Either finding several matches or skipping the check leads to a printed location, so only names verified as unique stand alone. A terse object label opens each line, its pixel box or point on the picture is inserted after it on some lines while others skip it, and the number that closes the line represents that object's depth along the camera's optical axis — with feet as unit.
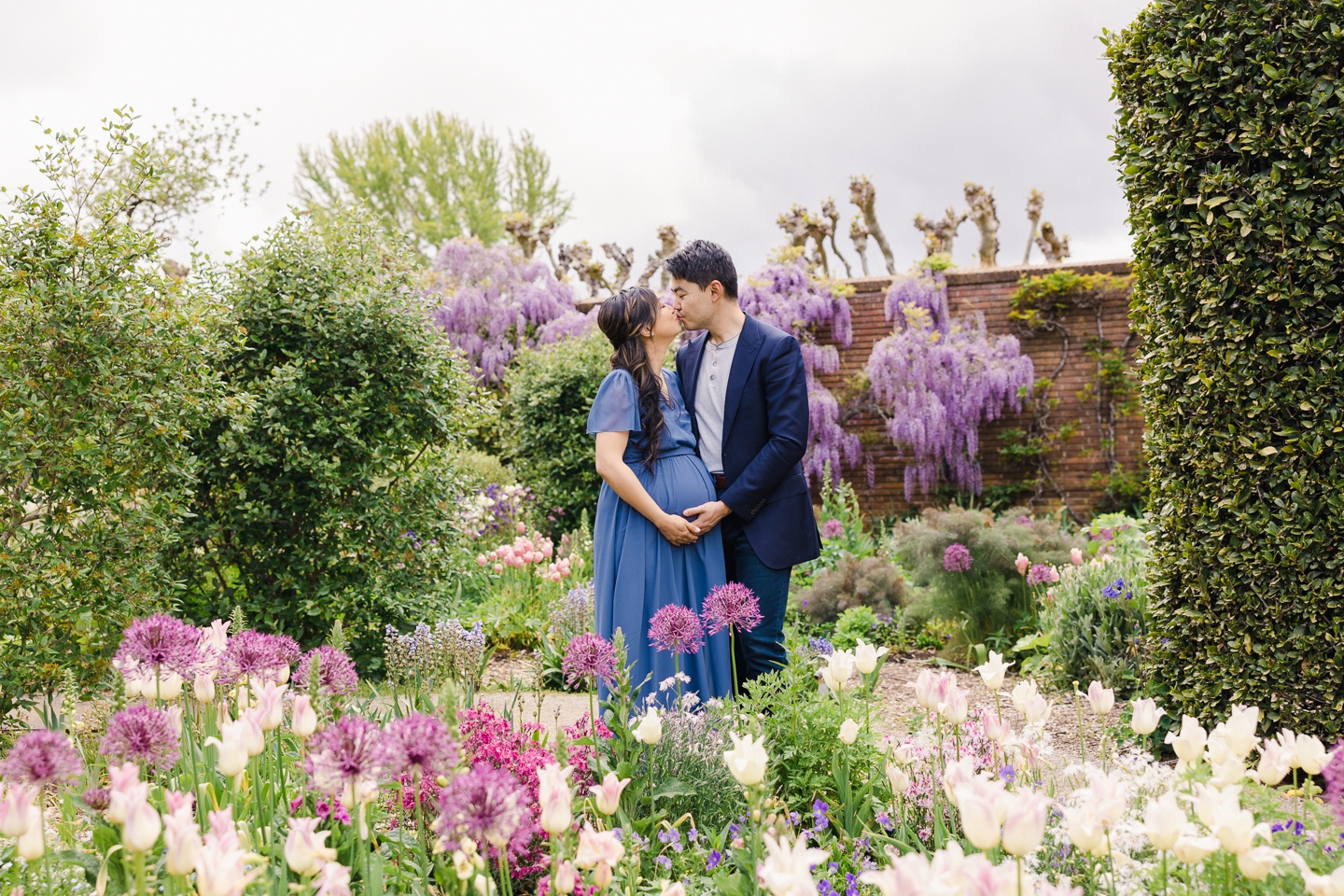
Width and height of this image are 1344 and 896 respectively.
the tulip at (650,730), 5.74
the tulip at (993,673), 6.70
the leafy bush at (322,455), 13.96
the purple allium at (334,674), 6.30
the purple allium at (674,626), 7.53
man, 10.37
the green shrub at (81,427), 10.99
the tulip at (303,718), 5.04
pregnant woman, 10.21
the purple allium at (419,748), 4.11
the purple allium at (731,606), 7.97
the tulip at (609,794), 4.90
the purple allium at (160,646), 5.36
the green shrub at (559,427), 28.45
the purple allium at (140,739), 4.67
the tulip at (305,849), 3.90
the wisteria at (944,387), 34.76
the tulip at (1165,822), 4.09
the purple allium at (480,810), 3.93
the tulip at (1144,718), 5.88
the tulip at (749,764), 4.67
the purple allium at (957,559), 18.98
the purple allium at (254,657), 6.06
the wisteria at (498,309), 45.83
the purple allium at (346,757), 4.16
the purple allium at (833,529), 25.67
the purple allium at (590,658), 7.04
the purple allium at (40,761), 4.40
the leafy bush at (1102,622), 14.51
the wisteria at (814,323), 35.78
